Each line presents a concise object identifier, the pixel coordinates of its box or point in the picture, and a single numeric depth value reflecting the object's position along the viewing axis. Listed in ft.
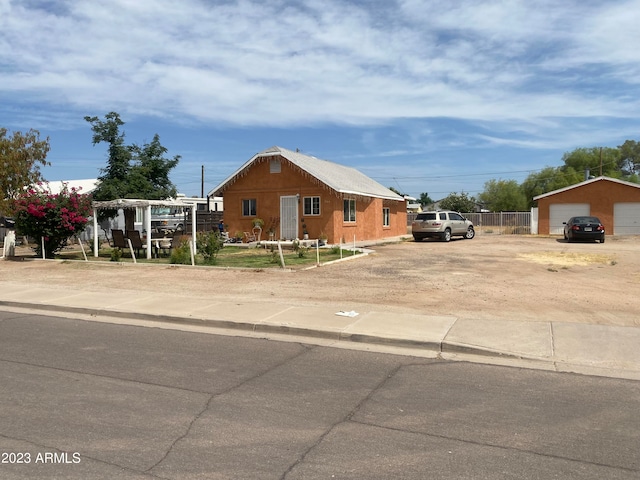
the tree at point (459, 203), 228.02
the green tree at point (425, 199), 369.59
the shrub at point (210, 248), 58.03
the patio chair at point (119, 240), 64.80
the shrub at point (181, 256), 57.72
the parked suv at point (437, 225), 96.43
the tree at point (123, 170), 86.58
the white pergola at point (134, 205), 65.05
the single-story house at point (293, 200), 84.94
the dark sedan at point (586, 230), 94.43
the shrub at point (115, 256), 61.65
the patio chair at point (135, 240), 64.34
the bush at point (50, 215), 63.05
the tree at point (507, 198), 222.07
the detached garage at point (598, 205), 112.37
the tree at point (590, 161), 226.17
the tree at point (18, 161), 93.09
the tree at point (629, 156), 298.97
